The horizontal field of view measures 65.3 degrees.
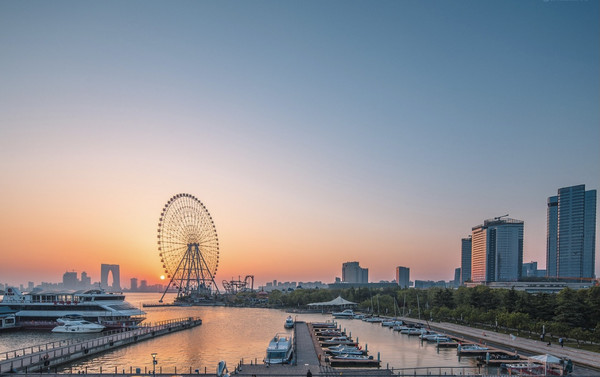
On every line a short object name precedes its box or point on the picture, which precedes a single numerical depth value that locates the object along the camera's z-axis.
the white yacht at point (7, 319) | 91.94
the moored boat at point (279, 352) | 47.44
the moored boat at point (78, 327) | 85.56
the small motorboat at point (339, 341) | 66.12
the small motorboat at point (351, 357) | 52.62
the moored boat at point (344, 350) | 56.05
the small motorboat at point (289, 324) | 92.81
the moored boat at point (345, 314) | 126.51
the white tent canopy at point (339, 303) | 148.54
